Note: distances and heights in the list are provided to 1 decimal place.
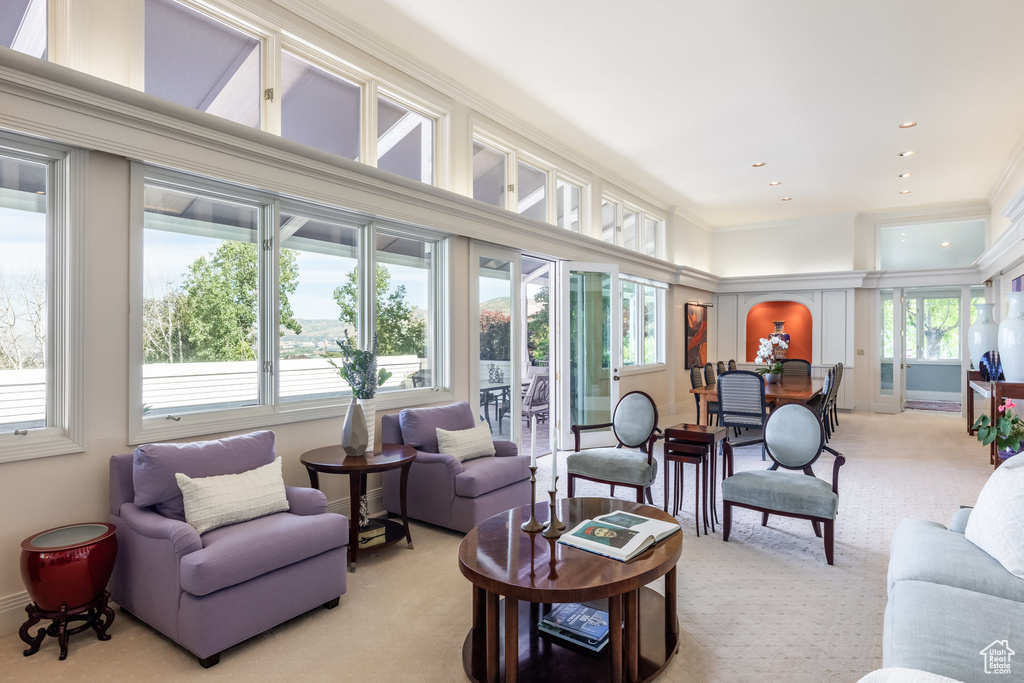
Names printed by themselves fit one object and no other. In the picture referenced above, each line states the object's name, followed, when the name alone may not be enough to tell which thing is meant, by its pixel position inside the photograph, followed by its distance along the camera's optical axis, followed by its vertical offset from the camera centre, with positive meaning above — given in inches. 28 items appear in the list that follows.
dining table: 237.3 -23.2
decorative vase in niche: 424.8 +7.3
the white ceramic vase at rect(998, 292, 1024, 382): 222.2 +0.4
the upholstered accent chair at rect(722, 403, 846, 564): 132.8 -36.3
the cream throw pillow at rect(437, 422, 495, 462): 159.6 -30.2
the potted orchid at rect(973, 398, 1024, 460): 113.3 -19.4
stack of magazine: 90.7 -49.5
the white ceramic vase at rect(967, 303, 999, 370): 290.5 +3.2
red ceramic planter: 92.7 -39.0
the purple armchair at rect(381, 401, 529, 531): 148.3 -38.8
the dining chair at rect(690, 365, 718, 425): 290.2 -19.5
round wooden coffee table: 78.0 -38.9
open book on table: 88.8 -33.5
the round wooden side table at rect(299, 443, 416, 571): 129.9 -30.0
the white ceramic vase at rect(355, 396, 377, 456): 143.4 -19.5
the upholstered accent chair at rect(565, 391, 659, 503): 160.2 -35.2
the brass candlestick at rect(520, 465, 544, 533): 92.4 -31.5
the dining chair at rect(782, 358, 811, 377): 344.8 -16.9
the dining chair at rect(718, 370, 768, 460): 234.2 -25.7
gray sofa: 63.6 -36.5
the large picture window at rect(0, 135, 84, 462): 106.1 +9.7
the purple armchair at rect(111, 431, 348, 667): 92.4 -39.0
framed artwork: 404.2 +4.8
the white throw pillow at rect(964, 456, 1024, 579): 86.1 -29.9
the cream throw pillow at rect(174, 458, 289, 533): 103.0 -30.6
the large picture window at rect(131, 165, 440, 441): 127.0 +10.6
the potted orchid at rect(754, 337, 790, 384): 299.7 -9.5
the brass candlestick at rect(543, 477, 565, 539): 87.4 -30.1
